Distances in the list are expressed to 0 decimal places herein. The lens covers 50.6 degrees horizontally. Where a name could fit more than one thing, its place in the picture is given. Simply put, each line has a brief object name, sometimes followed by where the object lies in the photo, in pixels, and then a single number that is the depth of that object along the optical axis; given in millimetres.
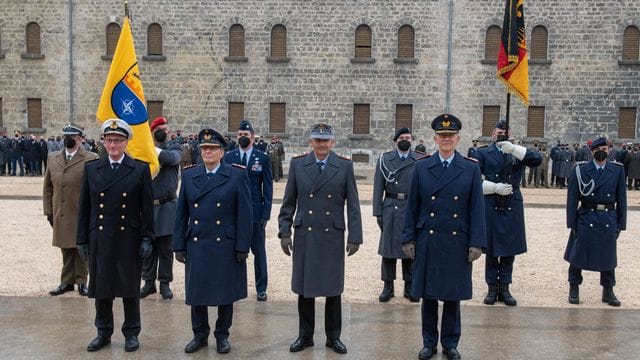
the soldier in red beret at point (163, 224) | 7938
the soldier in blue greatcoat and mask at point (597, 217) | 7887
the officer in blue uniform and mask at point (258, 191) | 7980
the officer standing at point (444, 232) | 5859
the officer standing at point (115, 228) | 5980
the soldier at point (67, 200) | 7930
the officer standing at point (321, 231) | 6098
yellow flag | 8031
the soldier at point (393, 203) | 8133
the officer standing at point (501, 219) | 7820
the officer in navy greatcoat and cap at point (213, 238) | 5965
